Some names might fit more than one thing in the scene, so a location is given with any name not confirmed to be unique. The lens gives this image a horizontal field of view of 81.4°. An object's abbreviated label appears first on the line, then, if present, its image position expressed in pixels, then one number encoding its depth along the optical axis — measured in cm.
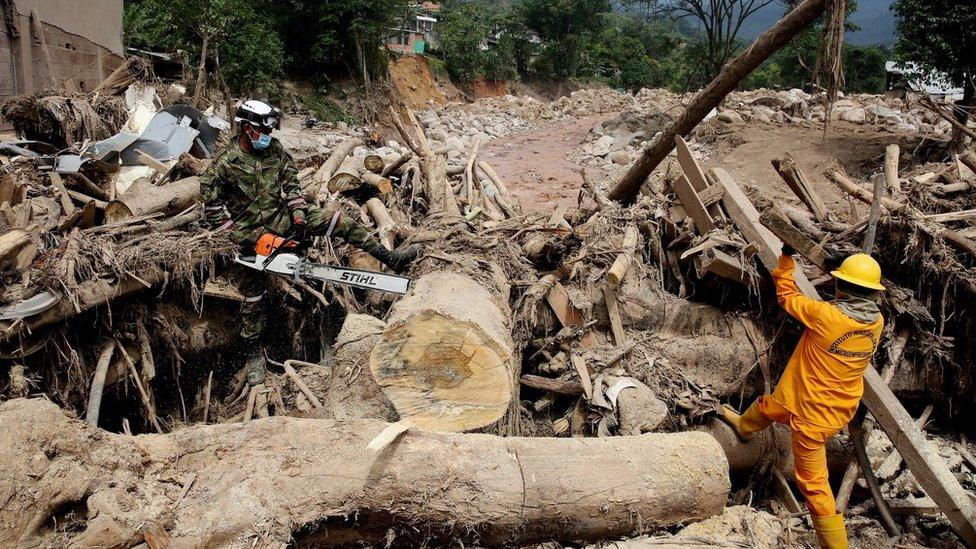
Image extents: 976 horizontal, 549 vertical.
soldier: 480
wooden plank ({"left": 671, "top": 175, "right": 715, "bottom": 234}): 461
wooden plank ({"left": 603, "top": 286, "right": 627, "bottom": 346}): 450
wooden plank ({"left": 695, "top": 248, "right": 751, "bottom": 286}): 416
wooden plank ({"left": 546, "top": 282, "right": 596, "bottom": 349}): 459
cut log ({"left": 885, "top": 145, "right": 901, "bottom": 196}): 468
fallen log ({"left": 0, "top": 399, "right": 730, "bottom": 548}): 226
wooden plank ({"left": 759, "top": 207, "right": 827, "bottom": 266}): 387
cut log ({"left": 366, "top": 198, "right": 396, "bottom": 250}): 558
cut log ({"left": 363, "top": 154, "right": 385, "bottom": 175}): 670
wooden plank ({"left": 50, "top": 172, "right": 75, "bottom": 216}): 541
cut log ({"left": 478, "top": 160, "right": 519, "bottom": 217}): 694
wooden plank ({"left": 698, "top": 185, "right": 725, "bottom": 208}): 470
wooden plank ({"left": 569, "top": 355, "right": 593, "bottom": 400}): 398
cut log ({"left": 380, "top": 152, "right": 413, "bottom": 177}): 685
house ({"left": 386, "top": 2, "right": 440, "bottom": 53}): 3334
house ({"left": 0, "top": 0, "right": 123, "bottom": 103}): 1015
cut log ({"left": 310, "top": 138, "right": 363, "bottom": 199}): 617
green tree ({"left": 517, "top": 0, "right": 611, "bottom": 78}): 3719
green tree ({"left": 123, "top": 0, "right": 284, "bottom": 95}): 1496
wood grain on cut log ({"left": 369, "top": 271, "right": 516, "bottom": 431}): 336
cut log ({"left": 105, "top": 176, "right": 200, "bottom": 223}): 508
